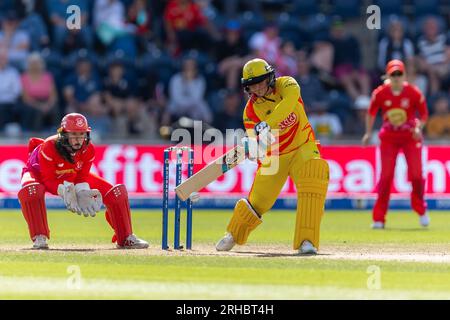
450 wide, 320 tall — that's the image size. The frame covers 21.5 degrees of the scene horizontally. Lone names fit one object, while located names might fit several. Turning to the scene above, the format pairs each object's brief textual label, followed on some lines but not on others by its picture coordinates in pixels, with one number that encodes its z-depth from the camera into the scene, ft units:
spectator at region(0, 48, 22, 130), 66.80
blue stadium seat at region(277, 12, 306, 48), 72.13
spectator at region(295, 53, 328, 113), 68.23
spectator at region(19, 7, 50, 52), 70.23
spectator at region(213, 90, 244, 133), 66.59
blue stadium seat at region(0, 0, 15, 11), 71.92
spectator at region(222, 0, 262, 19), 74.08
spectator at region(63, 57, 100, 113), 67.46
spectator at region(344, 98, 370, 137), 68.49
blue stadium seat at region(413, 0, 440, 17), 74.95
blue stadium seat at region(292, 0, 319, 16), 74.69
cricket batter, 36.76
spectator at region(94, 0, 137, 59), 70.18
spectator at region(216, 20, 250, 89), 69.46
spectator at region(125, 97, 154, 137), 67.46
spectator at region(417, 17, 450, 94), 70.79
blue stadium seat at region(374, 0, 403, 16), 74.08
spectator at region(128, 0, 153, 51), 70.85
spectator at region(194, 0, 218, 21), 72.43
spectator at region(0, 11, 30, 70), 69.26
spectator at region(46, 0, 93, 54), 70.08
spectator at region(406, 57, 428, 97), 68.49
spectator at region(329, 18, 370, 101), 70.49
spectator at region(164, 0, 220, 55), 70.79
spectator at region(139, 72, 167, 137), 67.77
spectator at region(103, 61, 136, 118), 67.56
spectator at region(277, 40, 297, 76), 69.10
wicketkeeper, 37.83
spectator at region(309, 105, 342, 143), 65.98
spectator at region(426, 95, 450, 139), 67.46
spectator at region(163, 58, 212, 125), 67.56
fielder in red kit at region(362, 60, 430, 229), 51.47
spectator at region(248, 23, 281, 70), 69.51
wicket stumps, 37.22
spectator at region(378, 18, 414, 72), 68.90
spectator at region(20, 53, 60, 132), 66.08
